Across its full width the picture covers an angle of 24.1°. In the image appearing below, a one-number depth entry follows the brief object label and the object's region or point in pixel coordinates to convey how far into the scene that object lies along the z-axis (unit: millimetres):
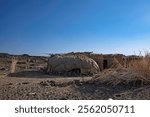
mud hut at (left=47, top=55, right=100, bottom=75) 12172
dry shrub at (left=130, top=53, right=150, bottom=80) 6672
